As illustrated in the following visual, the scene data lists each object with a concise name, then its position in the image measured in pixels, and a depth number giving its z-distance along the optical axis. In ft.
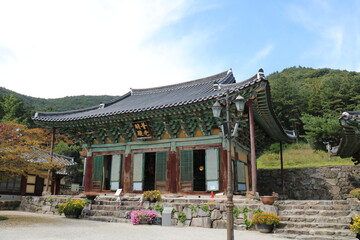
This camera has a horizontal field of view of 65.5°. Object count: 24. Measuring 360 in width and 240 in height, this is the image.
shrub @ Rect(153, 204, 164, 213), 37.85
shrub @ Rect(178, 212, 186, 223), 35.13
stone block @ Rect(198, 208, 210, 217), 34.18
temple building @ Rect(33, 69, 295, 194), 42.06
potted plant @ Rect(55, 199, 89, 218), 40.50
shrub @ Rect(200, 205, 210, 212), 34.30
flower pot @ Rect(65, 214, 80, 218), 40.83
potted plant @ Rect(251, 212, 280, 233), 29.35
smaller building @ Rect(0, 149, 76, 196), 72.02
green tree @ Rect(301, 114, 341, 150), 100.89
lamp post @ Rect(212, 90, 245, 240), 20.68
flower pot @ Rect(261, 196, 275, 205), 32.12
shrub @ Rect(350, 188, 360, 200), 41.65
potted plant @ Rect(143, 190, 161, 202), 39.72
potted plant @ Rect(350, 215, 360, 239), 23.49
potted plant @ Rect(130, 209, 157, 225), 35.29
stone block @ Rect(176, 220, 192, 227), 34.86
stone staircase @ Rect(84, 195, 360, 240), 26.66
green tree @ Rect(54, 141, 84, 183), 120.67
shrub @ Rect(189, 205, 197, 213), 35.02
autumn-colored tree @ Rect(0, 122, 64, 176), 35.76
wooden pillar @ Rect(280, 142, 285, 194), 59.59
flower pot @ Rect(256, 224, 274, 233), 29.43
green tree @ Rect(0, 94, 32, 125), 158.10
